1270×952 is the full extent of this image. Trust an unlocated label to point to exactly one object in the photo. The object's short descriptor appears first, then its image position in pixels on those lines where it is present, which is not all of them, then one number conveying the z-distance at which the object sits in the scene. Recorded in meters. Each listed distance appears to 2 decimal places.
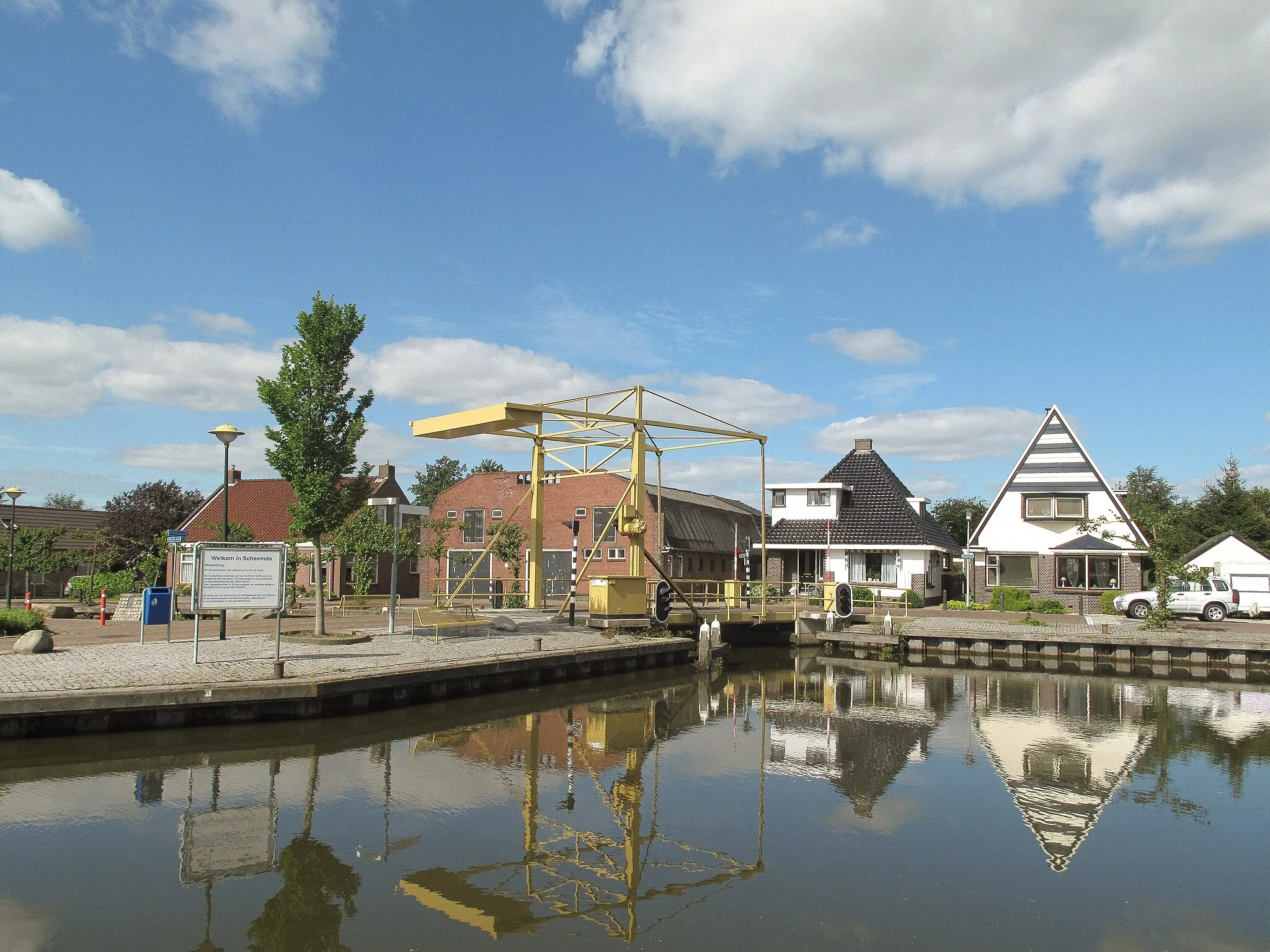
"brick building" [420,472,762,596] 39.91
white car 31.25
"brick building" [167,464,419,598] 42.50
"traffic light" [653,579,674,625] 25.08
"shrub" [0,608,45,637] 20.25
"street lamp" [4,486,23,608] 26.41
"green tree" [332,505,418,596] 32.03
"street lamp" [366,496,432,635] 19.83
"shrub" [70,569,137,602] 33.81
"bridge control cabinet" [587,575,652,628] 24.30
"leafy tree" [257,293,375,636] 19.97
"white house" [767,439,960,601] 38.31
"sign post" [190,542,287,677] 15.76
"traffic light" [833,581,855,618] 29.64
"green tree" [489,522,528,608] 35.31
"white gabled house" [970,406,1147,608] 35.53
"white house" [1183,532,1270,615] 33.91
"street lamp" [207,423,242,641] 19.17
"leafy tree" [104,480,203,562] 45.69
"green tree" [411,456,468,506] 86.19
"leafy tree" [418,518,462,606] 35.16
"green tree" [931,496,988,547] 69.19
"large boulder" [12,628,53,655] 16.59
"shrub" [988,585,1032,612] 35.28
